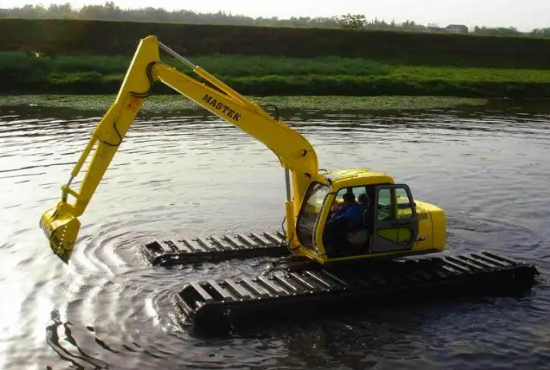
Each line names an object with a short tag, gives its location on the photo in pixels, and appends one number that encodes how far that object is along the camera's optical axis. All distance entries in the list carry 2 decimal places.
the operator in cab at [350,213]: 14.92
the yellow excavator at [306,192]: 14.02
